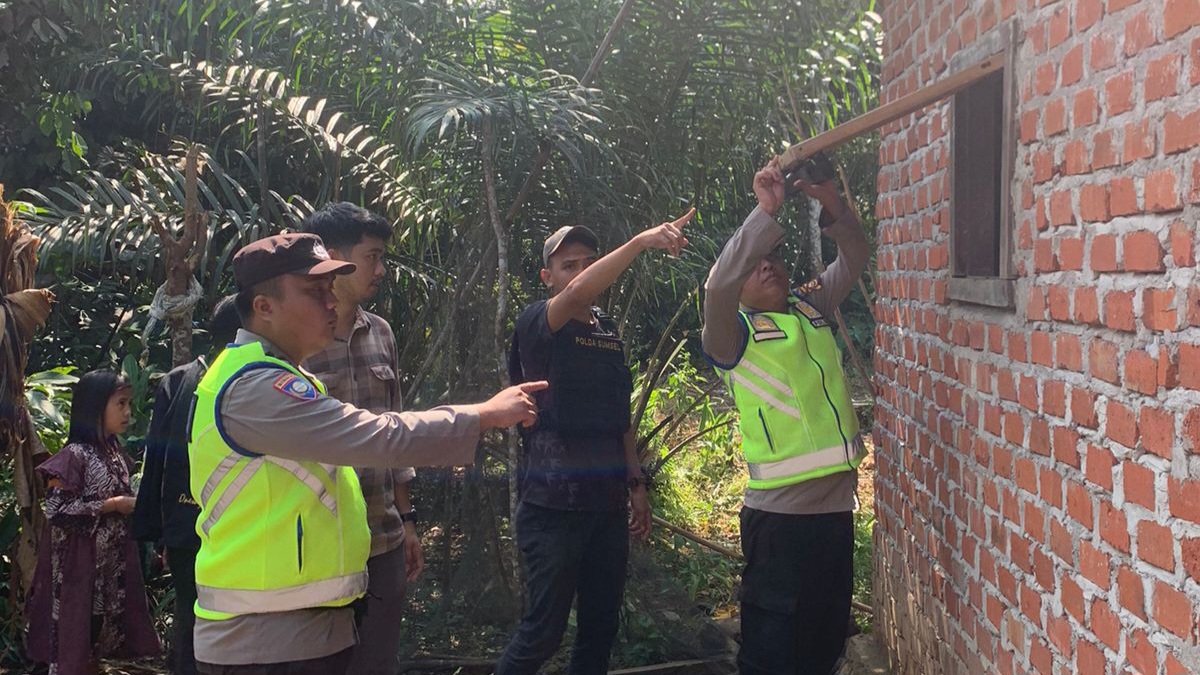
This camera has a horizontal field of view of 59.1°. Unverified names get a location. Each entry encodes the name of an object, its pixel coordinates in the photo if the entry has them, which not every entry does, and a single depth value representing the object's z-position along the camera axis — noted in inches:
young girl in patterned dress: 167.3
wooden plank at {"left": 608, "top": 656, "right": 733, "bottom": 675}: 184.7
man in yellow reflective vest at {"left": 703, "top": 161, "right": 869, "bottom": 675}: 137.5
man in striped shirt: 129.7
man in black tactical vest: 143.3
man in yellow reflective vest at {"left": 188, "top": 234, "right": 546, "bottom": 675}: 94.4
